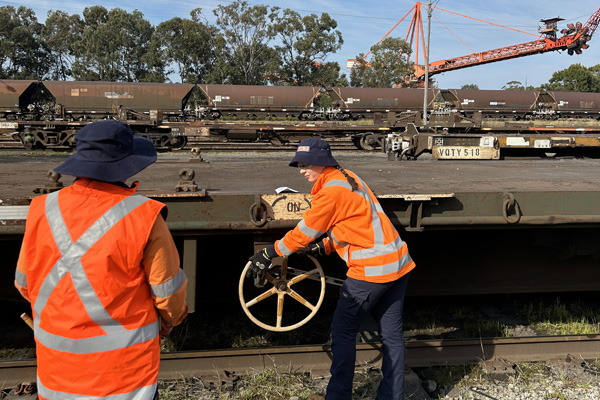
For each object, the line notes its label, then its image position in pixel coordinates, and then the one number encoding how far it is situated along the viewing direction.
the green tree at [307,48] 51.09
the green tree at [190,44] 50.50
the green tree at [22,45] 50.47
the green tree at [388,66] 49.31
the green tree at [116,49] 51.31
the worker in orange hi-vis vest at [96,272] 1.69
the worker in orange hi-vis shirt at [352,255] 2.67
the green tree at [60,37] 54.59
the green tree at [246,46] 49.78
